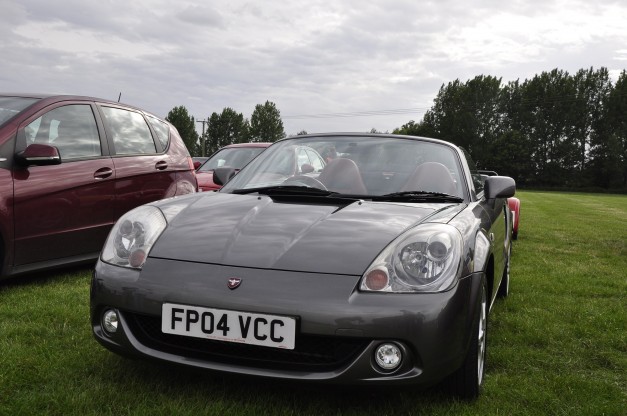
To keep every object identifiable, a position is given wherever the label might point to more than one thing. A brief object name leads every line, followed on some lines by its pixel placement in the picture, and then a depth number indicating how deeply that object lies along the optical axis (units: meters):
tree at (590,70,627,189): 61.44
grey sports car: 2.26
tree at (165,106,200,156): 88.50
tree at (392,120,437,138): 79.56
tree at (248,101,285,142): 87.88
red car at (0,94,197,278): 4.26
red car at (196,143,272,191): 9.23
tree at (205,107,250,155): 91.06
